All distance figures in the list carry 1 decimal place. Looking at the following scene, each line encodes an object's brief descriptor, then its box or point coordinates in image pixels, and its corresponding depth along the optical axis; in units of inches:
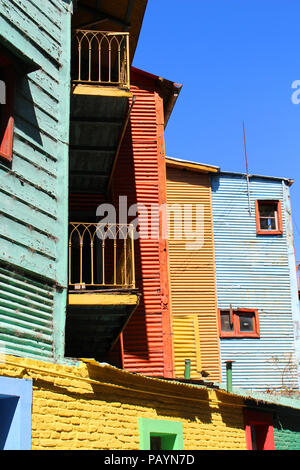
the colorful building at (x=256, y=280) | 788.6
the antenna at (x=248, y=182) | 860.6
